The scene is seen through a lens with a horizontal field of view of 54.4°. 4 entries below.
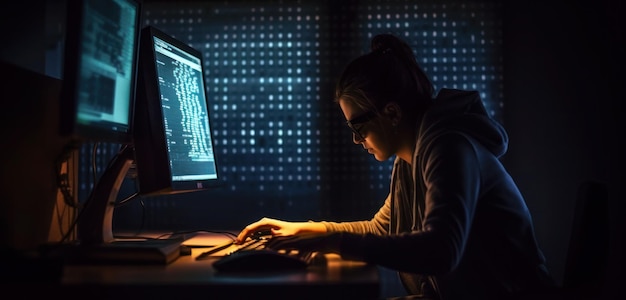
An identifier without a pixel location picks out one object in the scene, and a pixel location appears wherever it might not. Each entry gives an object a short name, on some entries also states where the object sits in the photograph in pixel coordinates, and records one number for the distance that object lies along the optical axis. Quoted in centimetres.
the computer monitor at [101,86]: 111
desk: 102
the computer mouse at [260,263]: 115
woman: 120
